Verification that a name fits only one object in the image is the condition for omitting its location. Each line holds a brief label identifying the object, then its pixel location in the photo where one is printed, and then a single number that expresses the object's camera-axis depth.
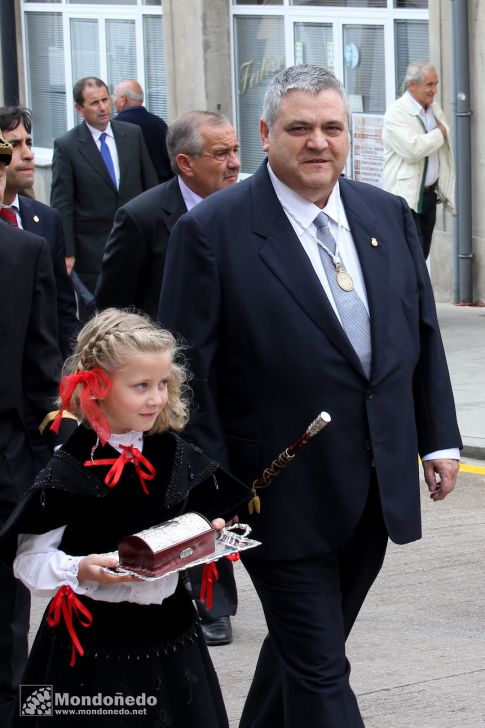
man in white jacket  21.73
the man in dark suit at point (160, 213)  10.73
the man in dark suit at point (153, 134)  21.44
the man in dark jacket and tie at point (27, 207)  10.63
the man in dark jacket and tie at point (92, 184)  19.26
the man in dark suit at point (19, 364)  7.64
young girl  6.29
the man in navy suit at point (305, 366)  7.12
